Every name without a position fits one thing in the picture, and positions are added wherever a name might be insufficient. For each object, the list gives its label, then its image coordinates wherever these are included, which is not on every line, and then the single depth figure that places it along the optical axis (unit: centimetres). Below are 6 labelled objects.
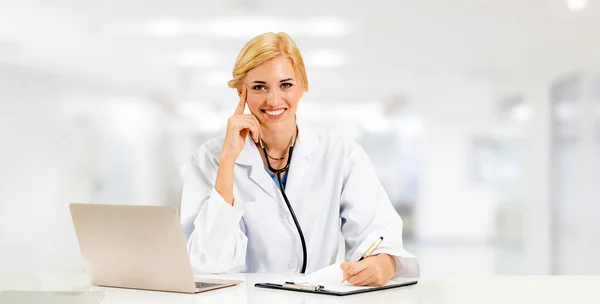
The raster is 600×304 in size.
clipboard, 186
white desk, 179
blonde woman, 246
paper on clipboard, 193
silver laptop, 187
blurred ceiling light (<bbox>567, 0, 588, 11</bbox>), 483
